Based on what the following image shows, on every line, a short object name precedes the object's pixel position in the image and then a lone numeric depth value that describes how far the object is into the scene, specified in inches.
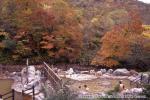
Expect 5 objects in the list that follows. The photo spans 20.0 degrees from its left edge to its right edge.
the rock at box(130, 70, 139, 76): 982.4
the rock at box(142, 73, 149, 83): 844.0
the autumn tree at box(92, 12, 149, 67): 1000.9
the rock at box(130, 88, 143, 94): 728.9
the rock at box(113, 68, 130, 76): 983.6
